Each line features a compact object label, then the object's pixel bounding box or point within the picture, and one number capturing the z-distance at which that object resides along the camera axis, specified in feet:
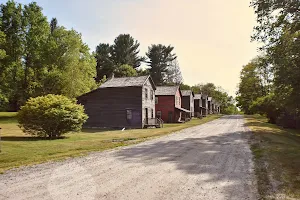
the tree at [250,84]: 257.75
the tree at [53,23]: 254.68
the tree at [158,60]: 308.40
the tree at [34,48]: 168.86
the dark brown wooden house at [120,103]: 127.65
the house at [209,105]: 346.17
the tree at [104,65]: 269.23
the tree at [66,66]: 167.02
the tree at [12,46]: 158.20
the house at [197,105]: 269.85
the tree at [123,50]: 284.20
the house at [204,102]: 296.30
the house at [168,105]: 178.40
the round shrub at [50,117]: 74.32
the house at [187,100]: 224.12
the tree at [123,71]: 259.02
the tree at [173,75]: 345.51
